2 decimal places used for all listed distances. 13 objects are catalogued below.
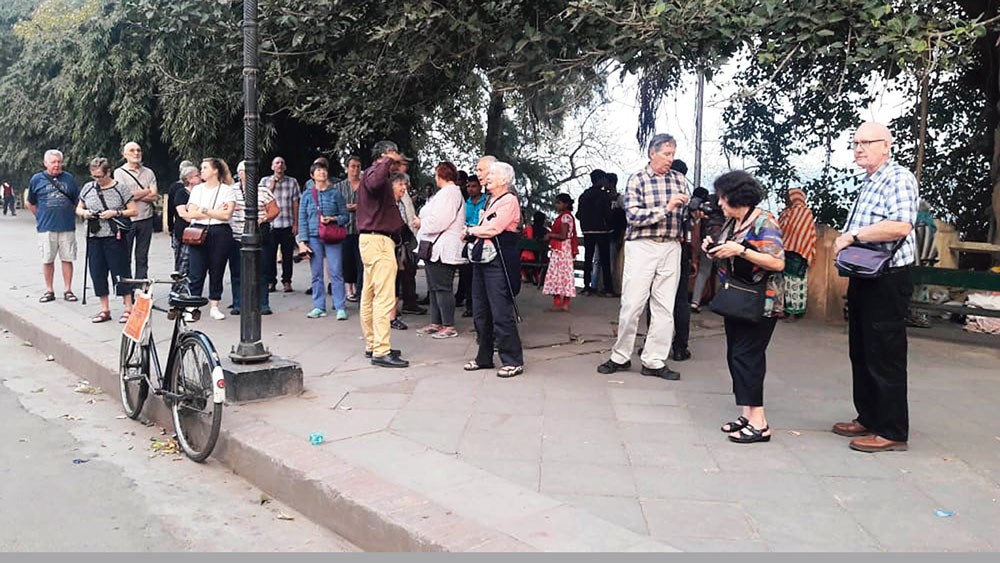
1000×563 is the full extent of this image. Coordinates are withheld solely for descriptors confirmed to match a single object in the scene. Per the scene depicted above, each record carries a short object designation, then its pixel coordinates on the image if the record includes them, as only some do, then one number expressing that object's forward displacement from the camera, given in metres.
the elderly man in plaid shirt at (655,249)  6.25
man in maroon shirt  6.70
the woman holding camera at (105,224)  8.60
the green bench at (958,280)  8.07
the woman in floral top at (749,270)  4.80
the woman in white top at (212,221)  8.62
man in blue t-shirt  9.38
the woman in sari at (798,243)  8.19
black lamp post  5.59
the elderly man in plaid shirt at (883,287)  4.59
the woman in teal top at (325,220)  8.76
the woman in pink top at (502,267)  6.51
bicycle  4.84
